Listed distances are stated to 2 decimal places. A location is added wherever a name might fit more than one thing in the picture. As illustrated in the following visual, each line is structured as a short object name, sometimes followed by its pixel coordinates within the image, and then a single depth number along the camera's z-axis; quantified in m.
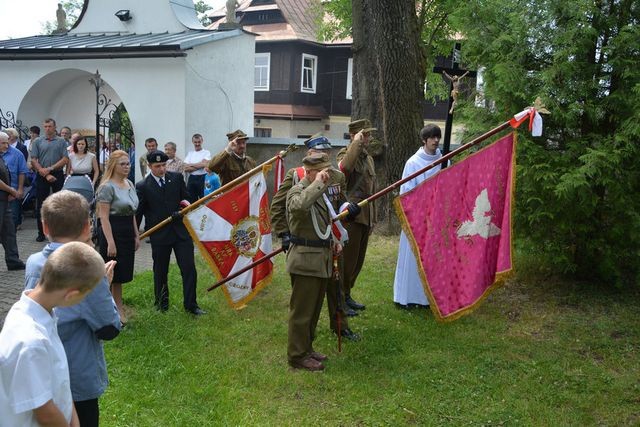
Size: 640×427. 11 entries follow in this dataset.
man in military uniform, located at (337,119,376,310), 6.50
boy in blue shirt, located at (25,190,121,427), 3.01
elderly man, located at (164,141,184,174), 10.31
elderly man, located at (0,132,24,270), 8.24
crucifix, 7.36
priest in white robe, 6.73
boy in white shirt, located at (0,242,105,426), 2.24
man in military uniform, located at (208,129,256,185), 7.62
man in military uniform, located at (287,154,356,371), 5.10
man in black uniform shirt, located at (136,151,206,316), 6.45
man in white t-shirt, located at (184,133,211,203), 10.73
